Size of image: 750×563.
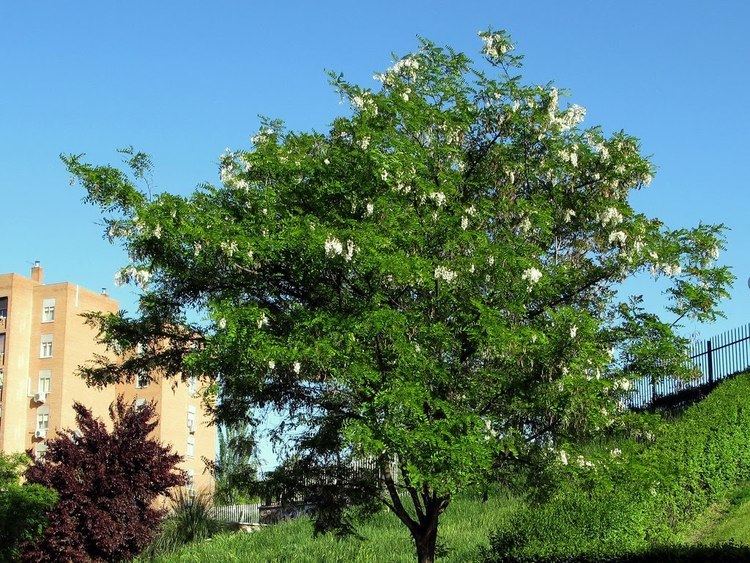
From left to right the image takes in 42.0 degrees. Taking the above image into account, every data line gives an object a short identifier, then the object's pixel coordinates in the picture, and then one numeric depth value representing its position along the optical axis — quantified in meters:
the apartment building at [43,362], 62.28
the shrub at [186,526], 28.72
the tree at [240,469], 17.38
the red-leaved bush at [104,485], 25.81
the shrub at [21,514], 26.08
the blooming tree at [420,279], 14.16
